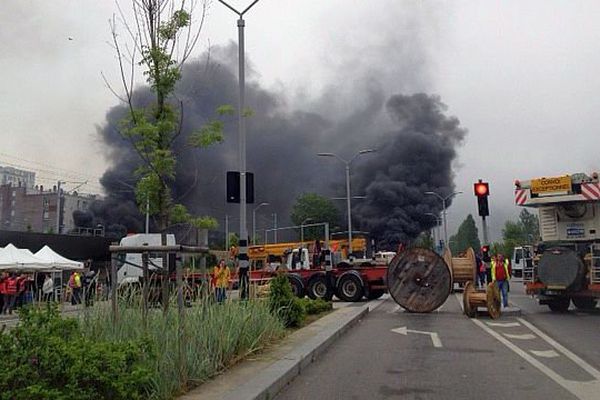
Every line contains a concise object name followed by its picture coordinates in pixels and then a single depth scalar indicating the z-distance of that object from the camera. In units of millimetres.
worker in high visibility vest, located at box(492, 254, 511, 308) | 19250
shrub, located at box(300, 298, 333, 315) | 16922
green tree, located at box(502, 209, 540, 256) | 107312
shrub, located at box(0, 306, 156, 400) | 5004
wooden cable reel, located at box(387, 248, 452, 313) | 18359
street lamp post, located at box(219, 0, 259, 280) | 14688
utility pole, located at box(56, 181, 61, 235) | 58109
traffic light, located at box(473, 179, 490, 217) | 18156
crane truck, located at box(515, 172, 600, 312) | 17422
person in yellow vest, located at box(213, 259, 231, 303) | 10678
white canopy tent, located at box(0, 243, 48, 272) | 23203
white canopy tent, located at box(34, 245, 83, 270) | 25588
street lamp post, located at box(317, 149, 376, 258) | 44534
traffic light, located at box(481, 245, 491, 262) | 20744
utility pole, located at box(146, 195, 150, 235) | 10664
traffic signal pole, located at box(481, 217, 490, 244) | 17938
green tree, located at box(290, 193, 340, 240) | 94125
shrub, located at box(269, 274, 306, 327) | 12711
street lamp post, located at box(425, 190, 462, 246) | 59725
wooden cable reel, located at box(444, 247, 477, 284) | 23922
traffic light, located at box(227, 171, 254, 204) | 14984
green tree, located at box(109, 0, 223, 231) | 10492
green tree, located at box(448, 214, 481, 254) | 138650
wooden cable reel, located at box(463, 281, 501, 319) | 16822
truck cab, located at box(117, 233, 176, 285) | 8301
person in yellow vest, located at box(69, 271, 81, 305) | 22405
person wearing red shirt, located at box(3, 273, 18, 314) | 24344
